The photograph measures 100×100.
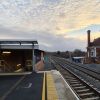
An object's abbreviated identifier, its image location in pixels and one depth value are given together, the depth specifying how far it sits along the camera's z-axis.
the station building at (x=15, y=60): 12.13
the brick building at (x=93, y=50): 20.62
